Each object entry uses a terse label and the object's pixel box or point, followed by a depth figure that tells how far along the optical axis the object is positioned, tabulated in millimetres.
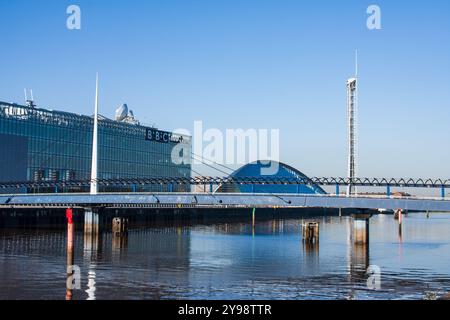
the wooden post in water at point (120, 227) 104938
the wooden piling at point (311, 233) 94000
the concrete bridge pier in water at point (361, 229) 85625
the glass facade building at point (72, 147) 137375
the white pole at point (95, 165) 101919
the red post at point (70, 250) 52194
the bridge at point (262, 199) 78688
